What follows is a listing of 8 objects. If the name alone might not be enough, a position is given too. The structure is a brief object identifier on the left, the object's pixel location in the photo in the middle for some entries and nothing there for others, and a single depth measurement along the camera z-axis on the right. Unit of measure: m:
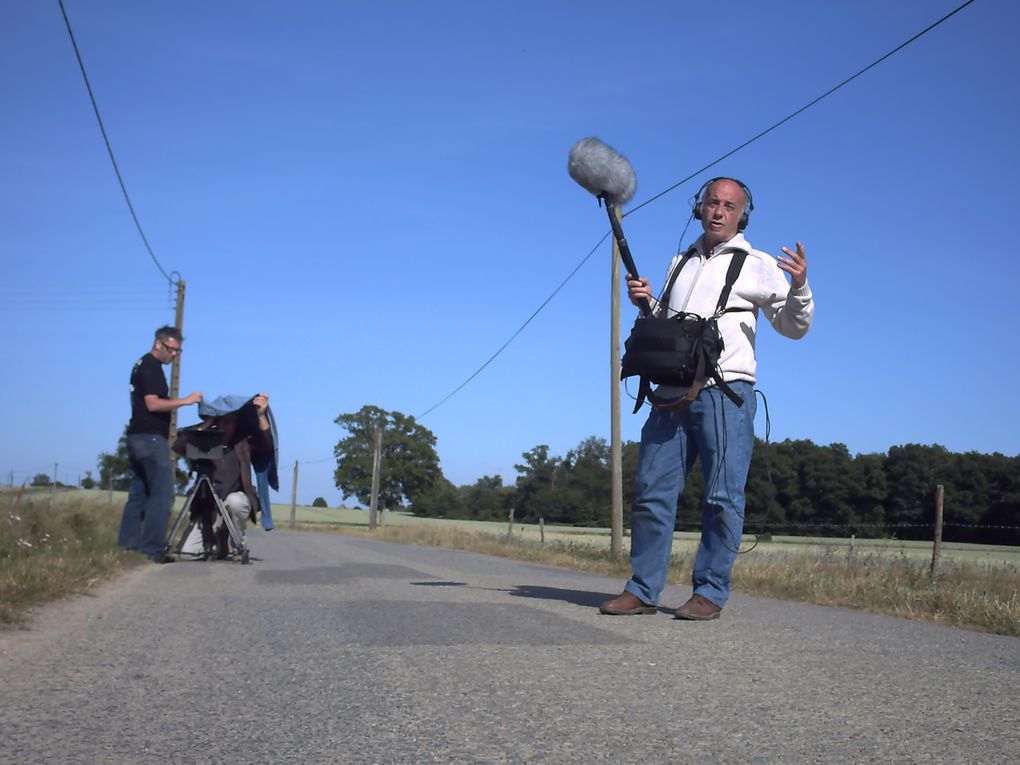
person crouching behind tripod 10.15
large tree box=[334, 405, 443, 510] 96.44
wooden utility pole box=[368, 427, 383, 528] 57.29
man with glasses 9.32
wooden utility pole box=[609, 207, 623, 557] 20.05
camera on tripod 9.84
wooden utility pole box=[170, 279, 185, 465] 32.75
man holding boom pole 5.43
